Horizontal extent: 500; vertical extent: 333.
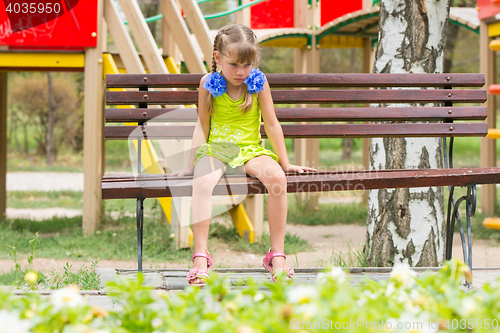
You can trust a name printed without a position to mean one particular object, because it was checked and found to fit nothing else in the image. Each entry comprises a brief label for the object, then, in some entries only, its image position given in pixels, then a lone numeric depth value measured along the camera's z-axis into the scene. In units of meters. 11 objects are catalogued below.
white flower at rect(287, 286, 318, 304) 6.41
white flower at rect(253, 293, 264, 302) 6.54
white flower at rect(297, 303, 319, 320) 6.03
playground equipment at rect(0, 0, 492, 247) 9.60
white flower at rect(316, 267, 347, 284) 6.55
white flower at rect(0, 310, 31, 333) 5.59
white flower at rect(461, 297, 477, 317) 6.16
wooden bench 7.85
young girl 7.37
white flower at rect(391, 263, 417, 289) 6.62
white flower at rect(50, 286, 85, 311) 6.44
